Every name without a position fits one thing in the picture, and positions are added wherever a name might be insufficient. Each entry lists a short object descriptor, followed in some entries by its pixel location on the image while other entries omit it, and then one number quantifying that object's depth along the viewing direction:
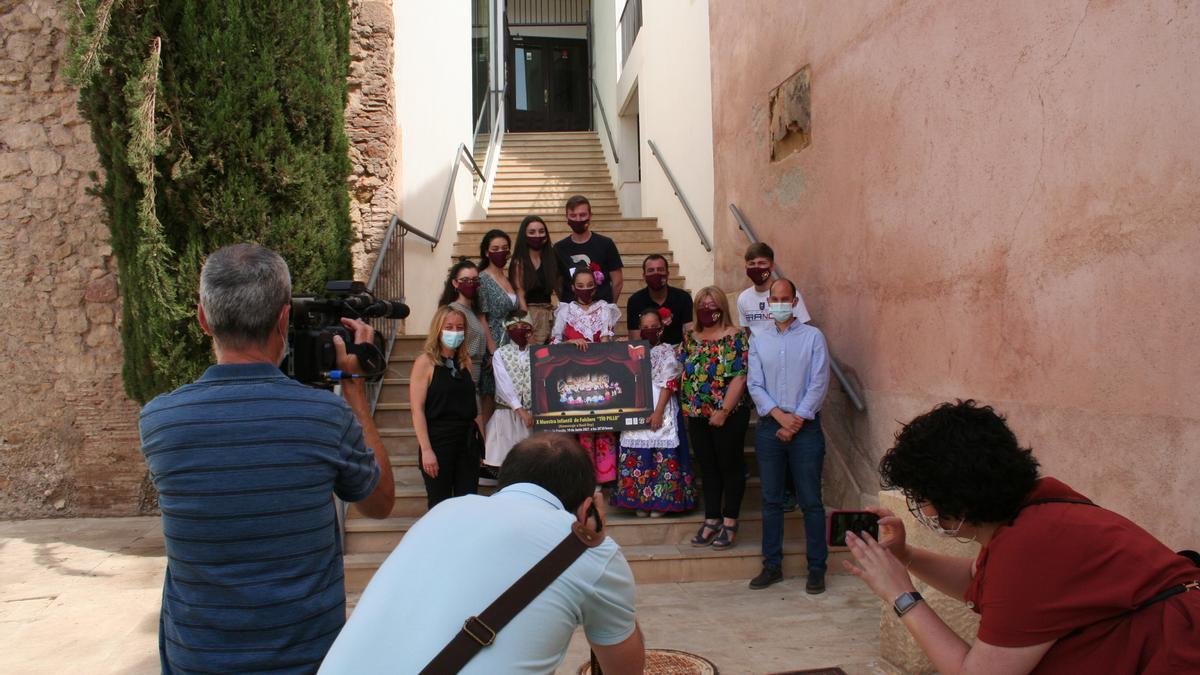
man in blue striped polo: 1.87
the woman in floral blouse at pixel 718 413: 5.71
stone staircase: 5.66
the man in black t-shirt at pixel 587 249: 6.88
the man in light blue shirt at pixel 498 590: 1.72
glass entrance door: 19.78
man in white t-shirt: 6.00
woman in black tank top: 5.41
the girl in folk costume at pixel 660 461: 5.92
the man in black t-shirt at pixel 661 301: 6.40
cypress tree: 5.96
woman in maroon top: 1.82
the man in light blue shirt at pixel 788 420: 5.35
